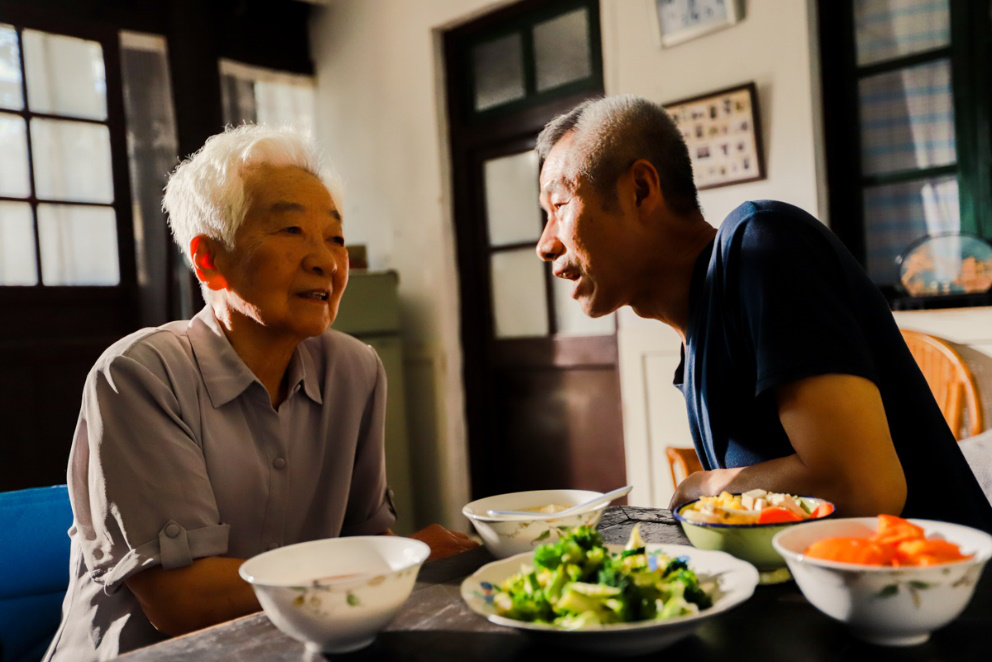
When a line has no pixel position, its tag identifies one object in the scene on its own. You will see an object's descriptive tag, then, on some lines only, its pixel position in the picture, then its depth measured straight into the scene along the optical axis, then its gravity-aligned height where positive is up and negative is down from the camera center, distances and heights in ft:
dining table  2.25 -0.96
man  3.37 -0.08
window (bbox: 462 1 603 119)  12.44 +4.13
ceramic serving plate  2.18 -0.84
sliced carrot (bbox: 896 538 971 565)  2.25 -0.71
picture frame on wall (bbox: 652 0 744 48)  10.12 +3.66
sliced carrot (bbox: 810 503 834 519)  2.95 -0.76
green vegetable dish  2.29 -0.79
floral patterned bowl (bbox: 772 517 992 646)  2.17 -0.80
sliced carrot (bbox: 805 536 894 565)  2.28 -0.72
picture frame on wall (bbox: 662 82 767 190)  10.07 +2.15
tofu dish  2.96 -0.75
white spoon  3.26 -0.79
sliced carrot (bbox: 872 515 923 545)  2.35 -0.69
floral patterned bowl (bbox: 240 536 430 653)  2.38 -0.79
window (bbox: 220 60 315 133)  14.67 +4.48
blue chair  4.29 -1.13
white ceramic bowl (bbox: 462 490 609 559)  3.19 -0.82
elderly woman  3.83 -0.44
